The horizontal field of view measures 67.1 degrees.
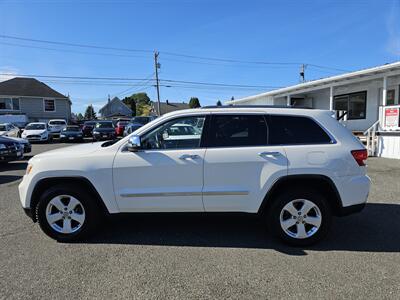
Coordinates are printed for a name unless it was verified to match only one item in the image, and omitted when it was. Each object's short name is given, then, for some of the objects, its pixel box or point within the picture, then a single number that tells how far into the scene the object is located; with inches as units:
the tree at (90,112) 3895.2
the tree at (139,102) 3227.4
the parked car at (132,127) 769.7
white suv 149.3
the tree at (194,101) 2894.7
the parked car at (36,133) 824.9
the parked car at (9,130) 818.5
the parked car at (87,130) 1079.6
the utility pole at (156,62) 1601.9
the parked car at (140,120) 944.9
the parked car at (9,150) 393.7
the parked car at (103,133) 864.3
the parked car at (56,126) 967.5
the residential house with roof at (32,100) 1349.7
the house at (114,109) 2591.0
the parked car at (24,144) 426.1
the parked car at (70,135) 872.3
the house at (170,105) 2576.8
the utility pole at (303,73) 1718.8
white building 455.5
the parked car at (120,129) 982.2
